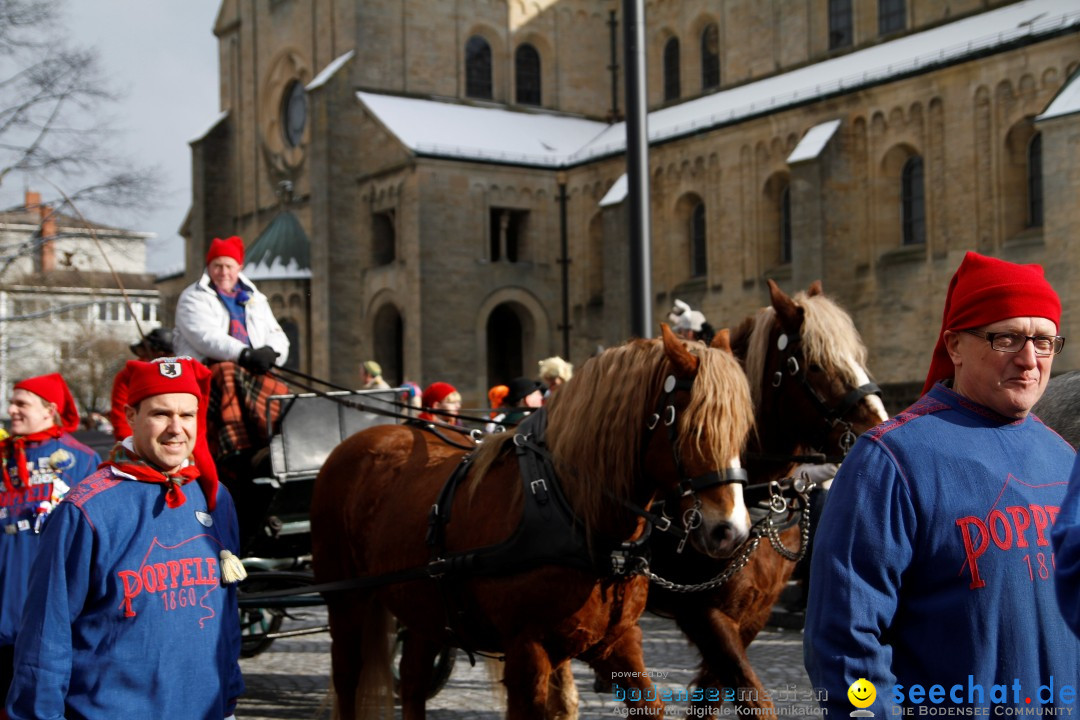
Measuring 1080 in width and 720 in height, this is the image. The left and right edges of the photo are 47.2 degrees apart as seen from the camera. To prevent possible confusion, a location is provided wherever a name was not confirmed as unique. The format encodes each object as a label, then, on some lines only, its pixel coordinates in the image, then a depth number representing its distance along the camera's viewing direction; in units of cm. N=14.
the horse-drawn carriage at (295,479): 709
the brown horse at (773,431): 531
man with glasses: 258
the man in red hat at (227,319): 680
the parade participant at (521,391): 1036
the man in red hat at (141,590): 329
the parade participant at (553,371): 970
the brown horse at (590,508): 435
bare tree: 1944
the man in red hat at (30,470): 561
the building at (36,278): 1977
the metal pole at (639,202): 852
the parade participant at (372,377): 1259
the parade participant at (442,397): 1088
